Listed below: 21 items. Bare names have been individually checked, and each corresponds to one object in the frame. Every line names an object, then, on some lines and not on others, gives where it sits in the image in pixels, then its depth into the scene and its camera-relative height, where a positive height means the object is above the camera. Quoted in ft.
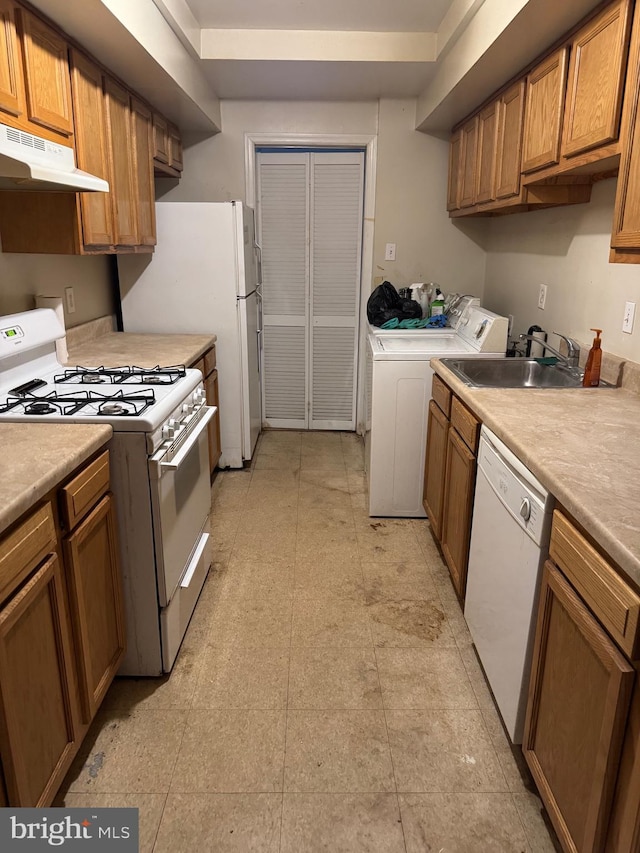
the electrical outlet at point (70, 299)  9.63 -0.62
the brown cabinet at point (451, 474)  7.09 -2.71
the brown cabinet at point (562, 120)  5.69 +1.68
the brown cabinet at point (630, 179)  5.24 +0.78
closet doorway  13.60 -0.41
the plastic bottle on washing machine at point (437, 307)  12.71 -0.85
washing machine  9.57 -2.21
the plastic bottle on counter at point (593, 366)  7.16 -1.15
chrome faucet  8.17 -1.12
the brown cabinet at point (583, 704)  3.43 -2.76
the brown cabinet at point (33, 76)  5.84 +1.88
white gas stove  5.92 -1.96
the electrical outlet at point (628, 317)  7.02 -0.55
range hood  5.20 +0.85
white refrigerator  11.15 -0.37
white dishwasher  4.88 -2.70
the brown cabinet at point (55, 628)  3.99 -2.81
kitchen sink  8.63 -1.50
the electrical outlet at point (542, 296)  9.71 -0.45
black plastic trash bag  12.37 -0.84
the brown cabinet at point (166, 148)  11.02 +2.15
